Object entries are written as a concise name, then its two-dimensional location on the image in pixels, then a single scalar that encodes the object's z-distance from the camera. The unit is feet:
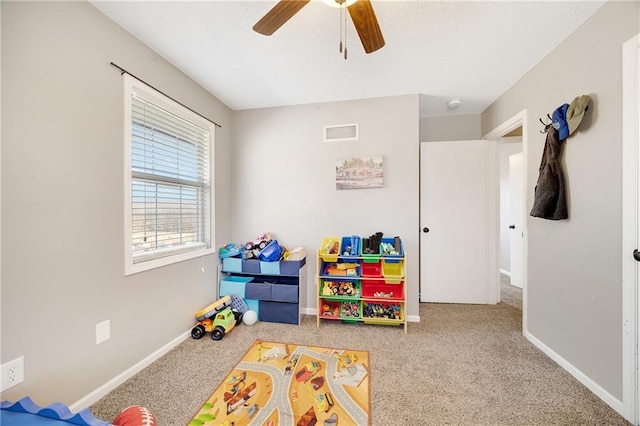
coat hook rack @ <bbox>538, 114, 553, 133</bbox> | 6.10
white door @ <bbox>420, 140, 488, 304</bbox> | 9.57
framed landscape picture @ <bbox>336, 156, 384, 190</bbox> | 8.50
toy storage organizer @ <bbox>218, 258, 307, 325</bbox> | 8.01
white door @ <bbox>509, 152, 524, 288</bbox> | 11.80
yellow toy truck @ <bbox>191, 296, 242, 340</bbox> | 7.05
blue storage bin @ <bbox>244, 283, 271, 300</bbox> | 8.09
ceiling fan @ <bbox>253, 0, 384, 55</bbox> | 3.69
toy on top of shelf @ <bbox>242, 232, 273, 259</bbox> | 8.71
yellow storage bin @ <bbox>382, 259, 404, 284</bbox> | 7.43
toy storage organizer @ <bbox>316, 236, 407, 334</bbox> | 7.63
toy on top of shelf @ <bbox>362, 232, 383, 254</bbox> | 7.85
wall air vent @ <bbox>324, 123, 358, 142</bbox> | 8.78
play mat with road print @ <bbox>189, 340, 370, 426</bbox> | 4.35
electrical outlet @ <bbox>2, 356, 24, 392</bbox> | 3.61
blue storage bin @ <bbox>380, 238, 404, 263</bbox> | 7.48
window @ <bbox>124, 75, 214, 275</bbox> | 5.63
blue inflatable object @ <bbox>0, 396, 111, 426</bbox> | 2.97
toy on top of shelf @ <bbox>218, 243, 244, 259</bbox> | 8.76
